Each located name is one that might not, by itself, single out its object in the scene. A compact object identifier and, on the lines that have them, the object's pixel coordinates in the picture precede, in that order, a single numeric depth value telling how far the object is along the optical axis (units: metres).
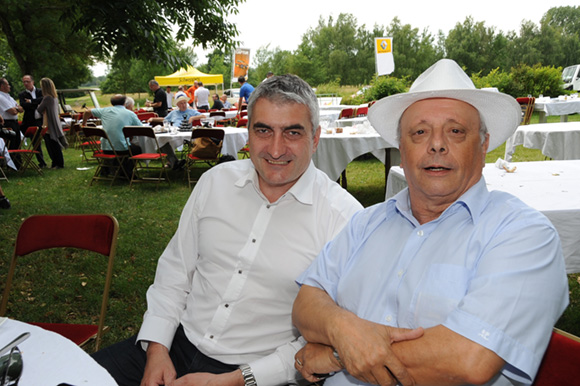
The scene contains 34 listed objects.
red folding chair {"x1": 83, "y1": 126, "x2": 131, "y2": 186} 8.29
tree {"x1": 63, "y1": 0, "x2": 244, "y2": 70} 4.04
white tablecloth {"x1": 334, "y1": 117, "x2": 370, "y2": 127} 9.33
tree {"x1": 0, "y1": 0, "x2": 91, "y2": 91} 20.00
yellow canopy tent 25.77
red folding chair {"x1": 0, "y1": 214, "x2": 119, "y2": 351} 2.44
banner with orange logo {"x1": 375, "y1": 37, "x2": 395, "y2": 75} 14.72
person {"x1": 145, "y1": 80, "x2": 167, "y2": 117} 14.26
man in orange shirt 19.43
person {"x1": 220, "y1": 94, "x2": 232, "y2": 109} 19.84
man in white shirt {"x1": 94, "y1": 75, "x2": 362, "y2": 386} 1.91
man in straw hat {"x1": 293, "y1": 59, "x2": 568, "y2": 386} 1.19
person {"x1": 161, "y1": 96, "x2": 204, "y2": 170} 9.81
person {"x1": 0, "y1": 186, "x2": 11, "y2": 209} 6.90
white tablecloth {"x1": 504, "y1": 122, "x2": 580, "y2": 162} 5.70
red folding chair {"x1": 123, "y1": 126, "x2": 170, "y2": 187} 7.70
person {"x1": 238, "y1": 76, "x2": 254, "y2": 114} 15.44
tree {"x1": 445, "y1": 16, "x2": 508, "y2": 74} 53.00
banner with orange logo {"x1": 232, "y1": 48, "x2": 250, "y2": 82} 20.86
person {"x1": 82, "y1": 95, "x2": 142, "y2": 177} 8.47
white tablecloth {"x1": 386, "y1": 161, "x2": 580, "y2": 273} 2.44
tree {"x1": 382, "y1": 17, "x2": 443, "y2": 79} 60.09
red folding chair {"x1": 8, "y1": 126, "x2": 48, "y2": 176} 9.42
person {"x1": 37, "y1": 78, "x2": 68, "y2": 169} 10.20
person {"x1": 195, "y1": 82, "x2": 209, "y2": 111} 17.19
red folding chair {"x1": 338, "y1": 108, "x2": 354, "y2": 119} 11.64
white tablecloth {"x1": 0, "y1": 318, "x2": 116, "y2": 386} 1.15
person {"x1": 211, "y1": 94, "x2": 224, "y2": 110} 17.00
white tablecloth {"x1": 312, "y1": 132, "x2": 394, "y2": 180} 6.55
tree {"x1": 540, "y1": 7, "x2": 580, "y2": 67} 61.62
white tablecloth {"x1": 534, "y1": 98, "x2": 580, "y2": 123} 13.09
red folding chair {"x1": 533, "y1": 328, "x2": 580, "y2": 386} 1.22
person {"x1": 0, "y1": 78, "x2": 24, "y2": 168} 10.54
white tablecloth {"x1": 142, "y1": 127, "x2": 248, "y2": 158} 8.62
